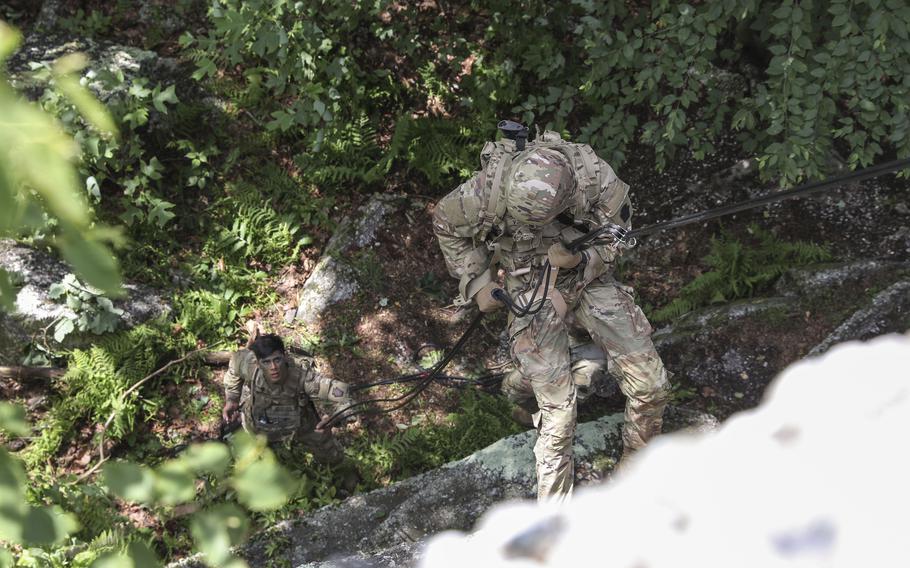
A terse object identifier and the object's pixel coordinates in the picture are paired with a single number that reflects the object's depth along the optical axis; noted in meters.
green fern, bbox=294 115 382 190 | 7.84
